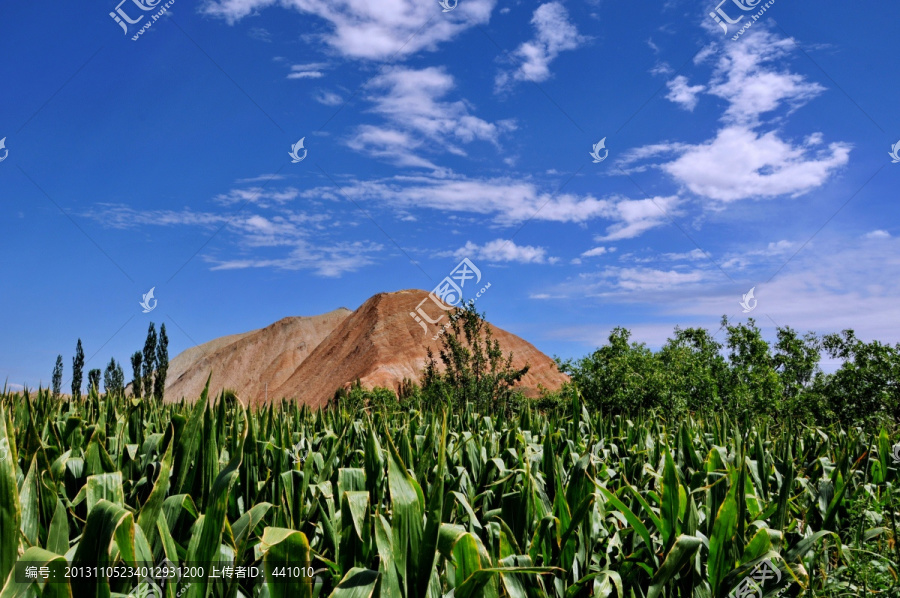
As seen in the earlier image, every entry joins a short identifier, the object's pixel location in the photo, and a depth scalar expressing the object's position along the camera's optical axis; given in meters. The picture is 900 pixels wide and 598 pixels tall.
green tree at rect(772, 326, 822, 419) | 25.92
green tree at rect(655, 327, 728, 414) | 15.07
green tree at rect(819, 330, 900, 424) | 19.06
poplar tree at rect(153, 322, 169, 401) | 45.39
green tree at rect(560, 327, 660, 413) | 15.08
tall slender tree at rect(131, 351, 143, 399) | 45.91
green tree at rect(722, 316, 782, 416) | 16.17
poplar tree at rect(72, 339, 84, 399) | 44.62
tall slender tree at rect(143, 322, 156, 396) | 45.33
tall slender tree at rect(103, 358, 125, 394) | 48.77
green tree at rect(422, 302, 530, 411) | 15.36
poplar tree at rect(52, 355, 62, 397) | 49.62
